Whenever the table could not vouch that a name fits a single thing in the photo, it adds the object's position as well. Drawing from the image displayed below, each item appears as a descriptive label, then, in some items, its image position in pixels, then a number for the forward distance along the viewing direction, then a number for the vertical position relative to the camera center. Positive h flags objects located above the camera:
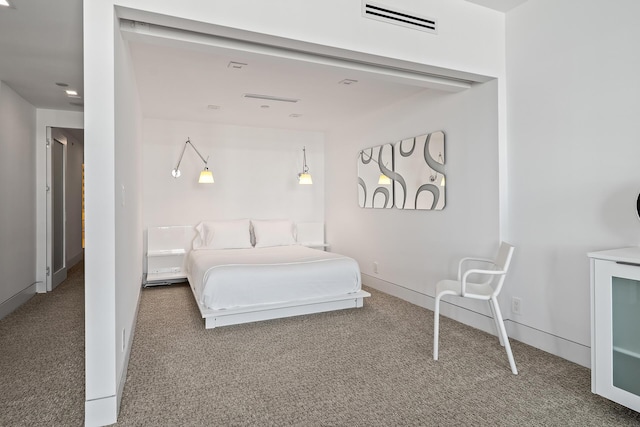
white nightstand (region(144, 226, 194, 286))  5.31 -0.56
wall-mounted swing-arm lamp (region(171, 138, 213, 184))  5.29 +0.56
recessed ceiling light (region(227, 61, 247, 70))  3.30 +1.28
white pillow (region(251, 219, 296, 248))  5.61 -0.34
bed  3.58 -0.74
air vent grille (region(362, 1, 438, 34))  2.66 +1.39
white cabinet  1.99 -0.65
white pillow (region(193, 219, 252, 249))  5.39 -0.36
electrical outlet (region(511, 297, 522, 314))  3.18 -0.82
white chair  2.70 -0.63
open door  4.98 +0.02
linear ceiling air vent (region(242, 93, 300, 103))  4.31 +1.32
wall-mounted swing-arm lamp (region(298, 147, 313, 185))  5.74 +0.48
